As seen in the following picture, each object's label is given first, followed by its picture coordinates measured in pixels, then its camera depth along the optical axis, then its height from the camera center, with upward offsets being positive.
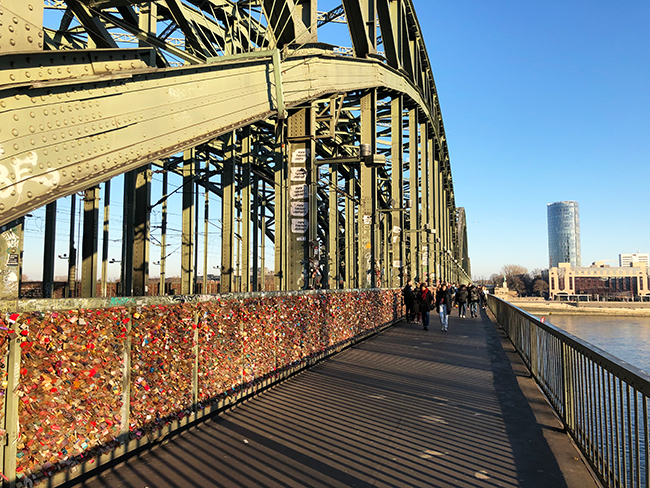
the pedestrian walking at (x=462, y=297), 22.97 -1.13
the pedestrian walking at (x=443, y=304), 16.16 -1.04
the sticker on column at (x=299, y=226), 12.65 +1.20
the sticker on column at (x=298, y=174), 12.55 +2.49
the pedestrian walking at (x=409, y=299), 19.47 -1.03
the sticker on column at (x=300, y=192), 12.56 +2.04
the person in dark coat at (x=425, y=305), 16.55 -1.07
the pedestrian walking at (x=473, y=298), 23.17 -1.19
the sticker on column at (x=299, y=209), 12.58 +1.62
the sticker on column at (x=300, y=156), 12.59 +2.96
